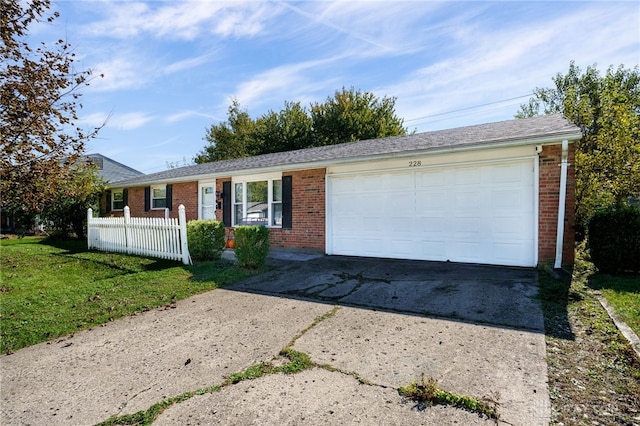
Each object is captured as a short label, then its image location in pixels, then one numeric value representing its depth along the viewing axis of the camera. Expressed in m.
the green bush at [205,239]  8.24
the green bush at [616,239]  6.11
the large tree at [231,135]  33.44
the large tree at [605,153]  8.39
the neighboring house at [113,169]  28.86
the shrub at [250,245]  7.51
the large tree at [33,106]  5.66
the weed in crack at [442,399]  2.36
